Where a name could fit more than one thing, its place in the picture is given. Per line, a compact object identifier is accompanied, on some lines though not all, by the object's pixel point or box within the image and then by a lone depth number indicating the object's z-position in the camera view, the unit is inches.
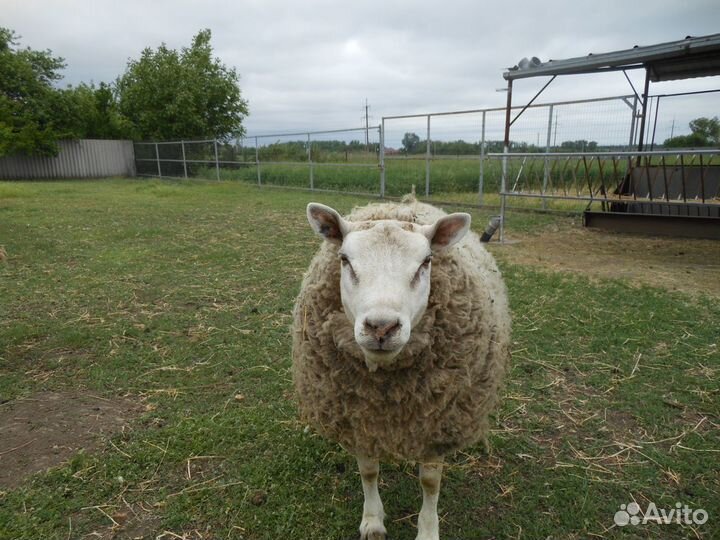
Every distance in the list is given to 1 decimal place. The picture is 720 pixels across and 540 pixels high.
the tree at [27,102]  816.3
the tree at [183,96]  961.5
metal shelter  270.2
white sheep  75.7
